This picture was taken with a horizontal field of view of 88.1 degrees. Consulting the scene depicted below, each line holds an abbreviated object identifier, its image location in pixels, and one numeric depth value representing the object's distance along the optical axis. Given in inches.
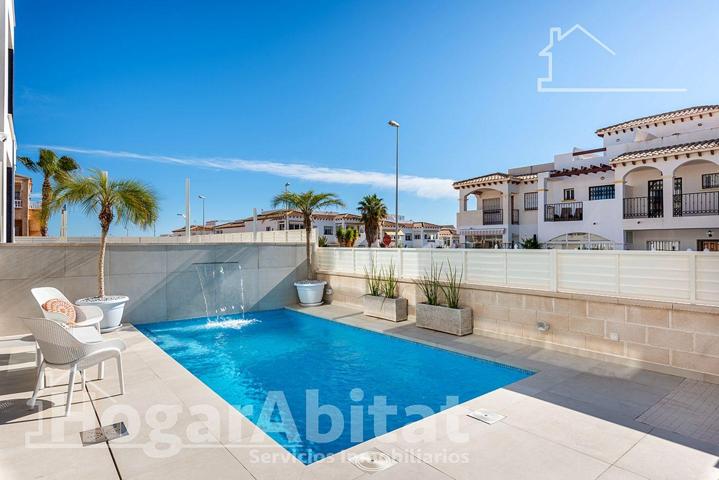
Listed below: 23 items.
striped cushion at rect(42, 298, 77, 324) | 202.5
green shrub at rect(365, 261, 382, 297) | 387.5
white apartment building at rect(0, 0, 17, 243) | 310.7
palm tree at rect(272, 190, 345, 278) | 478.0
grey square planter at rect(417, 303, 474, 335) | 295.9
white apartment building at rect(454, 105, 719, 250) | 650.2
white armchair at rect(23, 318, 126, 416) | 141.6
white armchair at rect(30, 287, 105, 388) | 188.7
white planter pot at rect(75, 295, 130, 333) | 295.7
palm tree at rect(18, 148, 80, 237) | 891.4
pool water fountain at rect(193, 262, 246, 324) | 401.7
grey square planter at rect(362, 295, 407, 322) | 354.0
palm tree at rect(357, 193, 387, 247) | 1186.0
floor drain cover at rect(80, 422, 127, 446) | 127.6
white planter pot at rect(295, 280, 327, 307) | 448.8
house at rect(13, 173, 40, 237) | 973.2
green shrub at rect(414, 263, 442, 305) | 327.9
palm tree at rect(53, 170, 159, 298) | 296.8
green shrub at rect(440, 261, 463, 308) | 314.2
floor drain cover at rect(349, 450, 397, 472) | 114.7
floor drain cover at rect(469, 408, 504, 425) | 149.1
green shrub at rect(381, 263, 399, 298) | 374.3
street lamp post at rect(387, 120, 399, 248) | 679.7
